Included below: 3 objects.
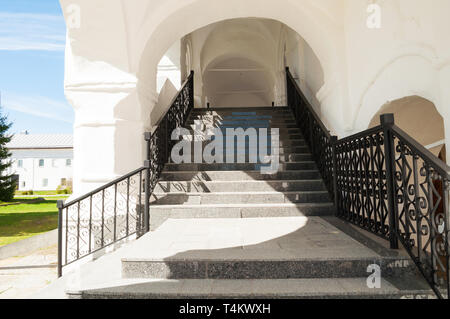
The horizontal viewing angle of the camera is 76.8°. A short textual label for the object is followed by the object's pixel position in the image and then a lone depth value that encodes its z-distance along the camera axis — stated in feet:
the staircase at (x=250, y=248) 7.39
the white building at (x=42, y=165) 111.14
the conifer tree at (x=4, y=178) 60.05
